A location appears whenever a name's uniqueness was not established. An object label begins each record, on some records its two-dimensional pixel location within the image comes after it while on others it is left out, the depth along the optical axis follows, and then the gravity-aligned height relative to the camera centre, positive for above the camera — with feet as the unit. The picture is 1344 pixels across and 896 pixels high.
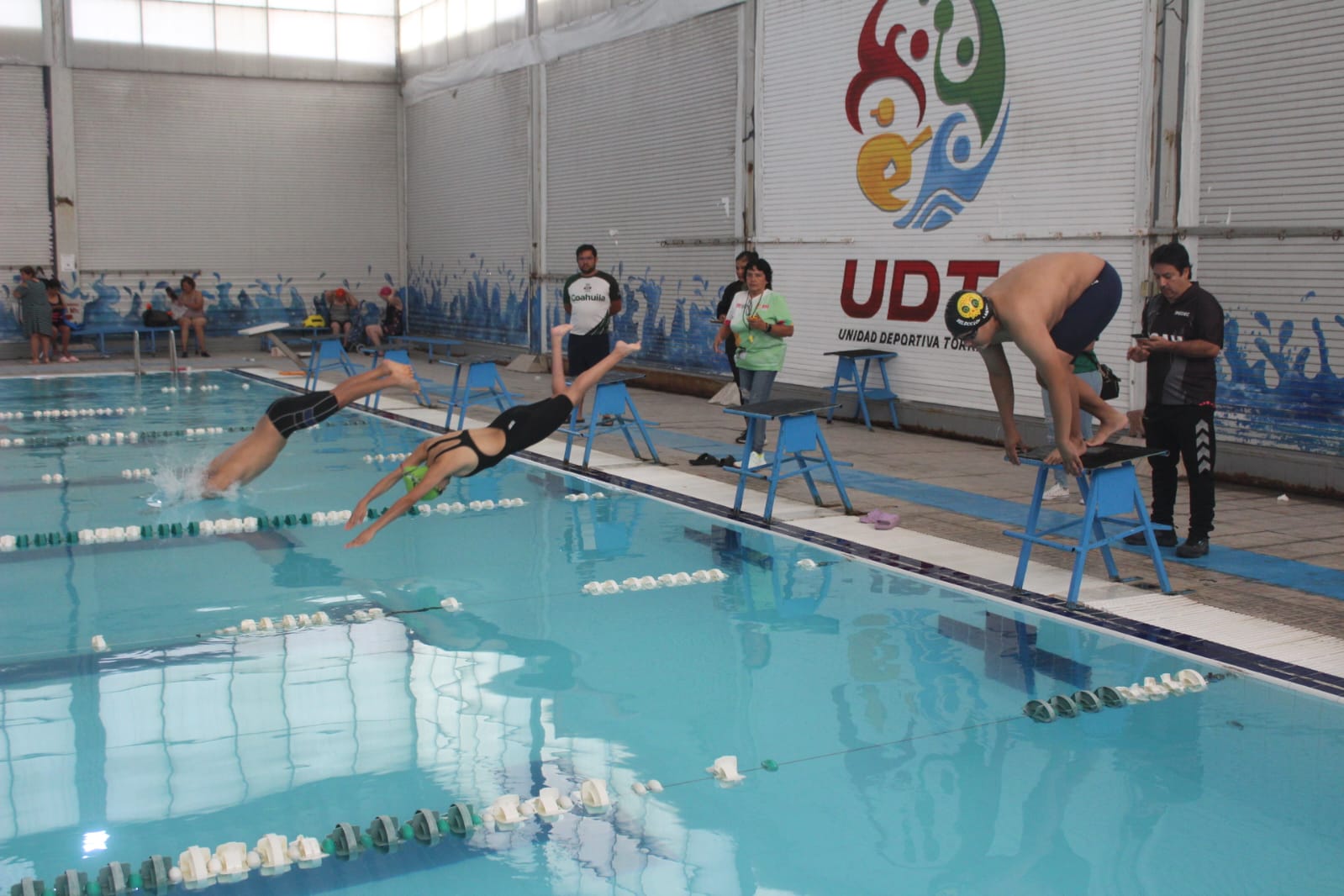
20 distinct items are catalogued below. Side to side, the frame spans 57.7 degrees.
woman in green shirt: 29.35 -0.22
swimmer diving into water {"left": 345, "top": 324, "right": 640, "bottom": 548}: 17.04 -1.90
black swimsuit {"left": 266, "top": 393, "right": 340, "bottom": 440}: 20.11 -1.49
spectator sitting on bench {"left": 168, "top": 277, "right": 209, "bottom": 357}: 69.00 +0.56
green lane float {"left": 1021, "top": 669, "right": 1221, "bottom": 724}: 14.37 -4.53
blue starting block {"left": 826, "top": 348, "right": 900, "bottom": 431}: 39.47 -1.81
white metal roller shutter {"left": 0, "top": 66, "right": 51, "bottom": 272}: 66.23 +8.20
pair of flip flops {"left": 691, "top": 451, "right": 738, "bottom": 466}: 32.17 -3.68
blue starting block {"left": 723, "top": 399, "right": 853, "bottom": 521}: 24.30 -2.41
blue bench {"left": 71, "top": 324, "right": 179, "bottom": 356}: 68.74 -0.68
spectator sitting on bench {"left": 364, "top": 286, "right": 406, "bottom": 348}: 74.18 +0.01
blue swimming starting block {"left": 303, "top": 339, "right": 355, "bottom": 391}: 48.14 -1.42
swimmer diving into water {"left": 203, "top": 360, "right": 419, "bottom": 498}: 20.16 -1.56
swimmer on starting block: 16.61 -0.04
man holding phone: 20.81 -0.94
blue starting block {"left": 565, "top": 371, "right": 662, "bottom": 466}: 30.48 -2.30
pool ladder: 56.85 -1.80
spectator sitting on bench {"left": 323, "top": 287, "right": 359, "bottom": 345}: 71.26 +0.51
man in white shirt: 34.96 +0.30
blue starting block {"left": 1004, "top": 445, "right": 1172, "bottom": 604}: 18.33 -2.77
